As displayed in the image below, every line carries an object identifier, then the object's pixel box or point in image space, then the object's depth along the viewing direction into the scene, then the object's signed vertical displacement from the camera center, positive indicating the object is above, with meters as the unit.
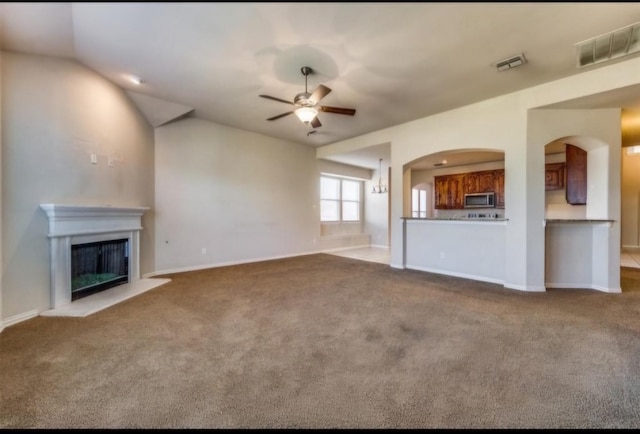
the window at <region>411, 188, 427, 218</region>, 9.34 +0.47
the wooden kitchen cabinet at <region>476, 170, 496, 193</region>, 7.16 +0.90
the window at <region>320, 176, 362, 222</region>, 8.77 +0.52
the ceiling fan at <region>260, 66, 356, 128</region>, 3.24 +1.39
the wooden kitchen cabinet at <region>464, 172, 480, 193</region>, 7.48 +0.89
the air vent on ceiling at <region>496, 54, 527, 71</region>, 3.14 +1.80
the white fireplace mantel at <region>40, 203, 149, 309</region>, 3.19 -0.20
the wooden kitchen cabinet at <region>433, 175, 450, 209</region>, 8.14 +0.70
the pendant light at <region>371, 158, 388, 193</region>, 8.79 +0.91
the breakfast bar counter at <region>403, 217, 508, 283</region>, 4.43 -0.57
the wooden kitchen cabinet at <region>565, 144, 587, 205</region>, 4.54 +0.68
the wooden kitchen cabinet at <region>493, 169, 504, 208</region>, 6.96 +0.76
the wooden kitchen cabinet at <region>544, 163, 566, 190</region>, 6.11 +0.89
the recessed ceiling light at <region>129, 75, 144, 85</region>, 3.75 +1.89
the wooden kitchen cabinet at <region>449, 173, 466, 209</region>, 7.78 +0.72
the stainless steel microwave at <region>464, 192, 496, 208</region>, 7.12 +0.40
